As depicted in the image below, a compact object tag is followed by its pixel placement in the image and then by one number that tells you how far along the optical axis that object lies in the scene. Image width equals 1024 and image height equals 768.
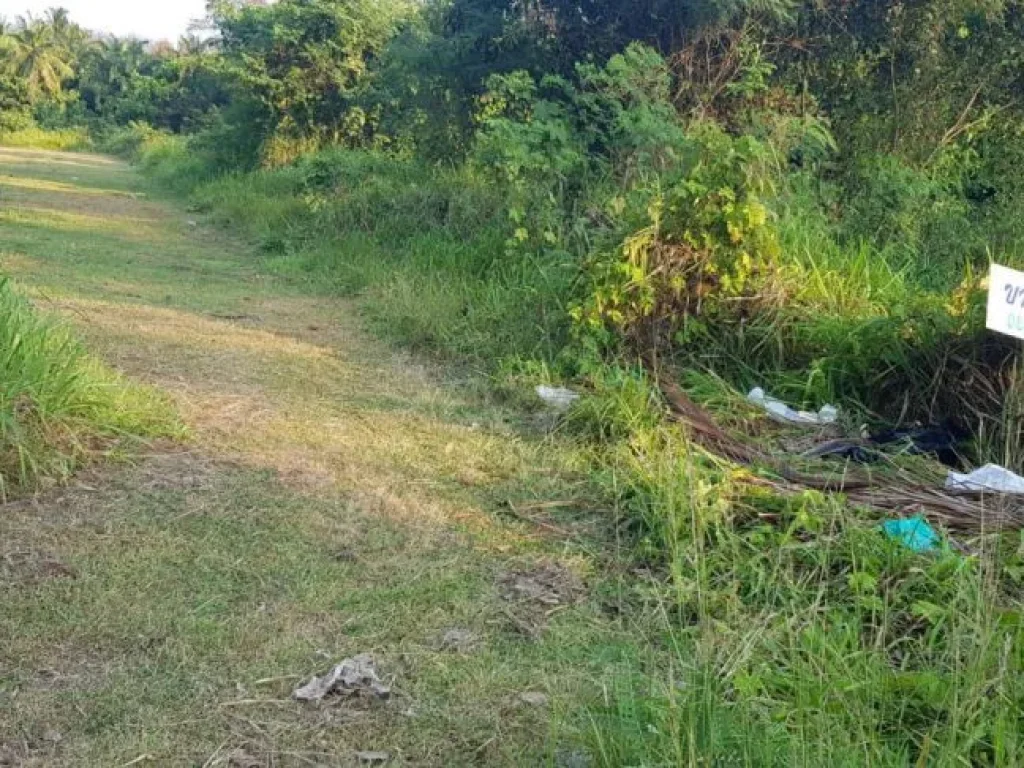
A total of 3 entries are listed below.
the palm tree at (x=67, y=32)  59.41
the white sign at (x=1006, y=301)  3.45
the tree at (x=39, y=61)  49.19
